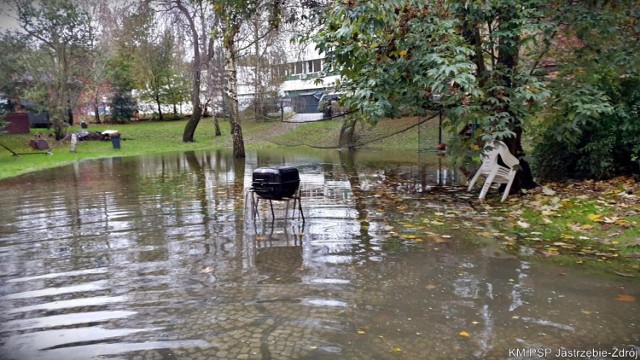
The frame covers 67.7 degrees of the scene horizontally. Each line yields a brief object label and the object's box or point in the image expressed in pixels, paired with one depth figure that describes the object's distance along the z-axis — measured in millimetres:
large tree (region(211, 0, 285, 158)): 8455
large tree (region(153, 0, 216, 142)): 19125
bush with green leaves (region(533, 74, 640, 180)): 7312
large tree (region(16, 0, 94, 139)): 21250
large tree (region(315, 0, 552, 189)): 6676
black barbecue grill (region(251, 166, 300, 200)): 6465
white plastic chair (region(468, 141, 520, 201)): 7844
